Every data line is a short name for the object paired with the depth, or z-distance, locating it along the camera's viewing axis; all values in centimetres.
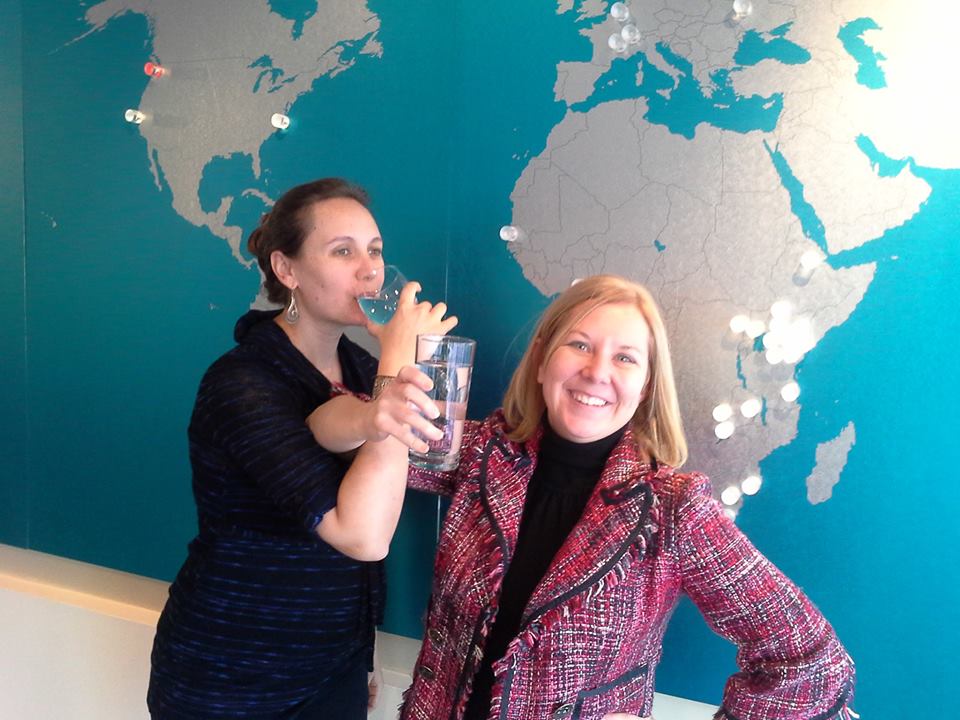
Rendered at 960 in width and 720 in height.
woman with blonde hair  104
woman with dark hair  108
